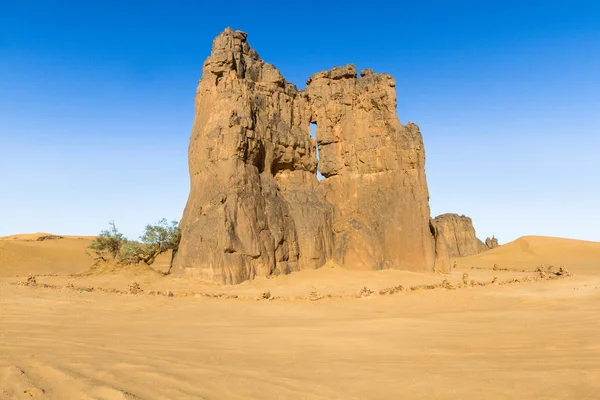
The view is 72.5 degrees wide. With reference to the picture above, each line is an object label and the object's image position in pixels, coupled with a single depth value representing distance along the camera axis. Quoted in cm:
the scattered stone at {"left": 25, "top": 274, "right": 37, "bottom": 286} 1109
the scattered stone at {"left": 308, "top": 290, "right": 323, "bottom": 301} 1082
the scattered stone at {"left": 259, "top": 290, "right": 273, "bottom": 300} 1097
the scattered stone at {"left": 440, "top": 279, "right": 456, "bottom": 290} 1252
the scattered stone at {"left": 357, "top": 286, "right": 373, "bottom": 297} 1109
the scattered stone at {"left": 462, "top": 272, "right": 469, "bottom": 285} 1347
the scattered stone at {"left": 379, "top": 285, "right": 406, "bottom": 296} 1164
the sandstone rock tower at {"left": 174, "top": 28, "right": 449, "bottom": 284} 1627
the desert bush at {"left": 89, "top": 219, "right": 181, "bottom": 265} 1903
